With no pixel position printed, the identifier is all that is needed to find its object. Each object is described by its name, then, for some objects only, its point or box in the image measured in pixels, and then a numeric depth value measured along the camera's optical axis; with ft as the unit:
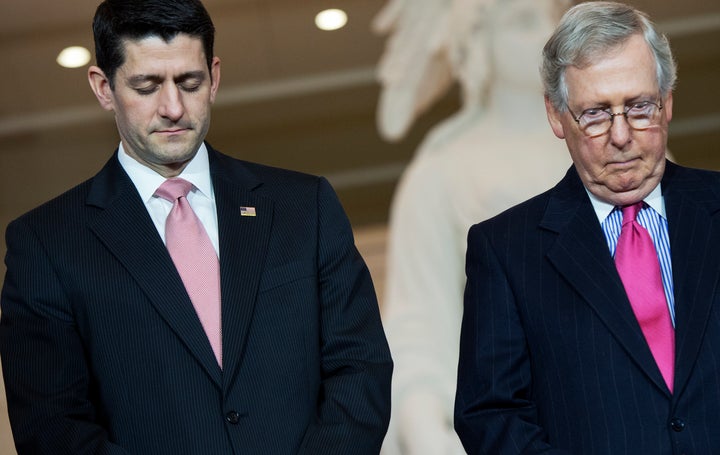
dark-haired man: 17.21
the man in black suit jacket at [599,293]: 16.33
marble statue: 32.12
